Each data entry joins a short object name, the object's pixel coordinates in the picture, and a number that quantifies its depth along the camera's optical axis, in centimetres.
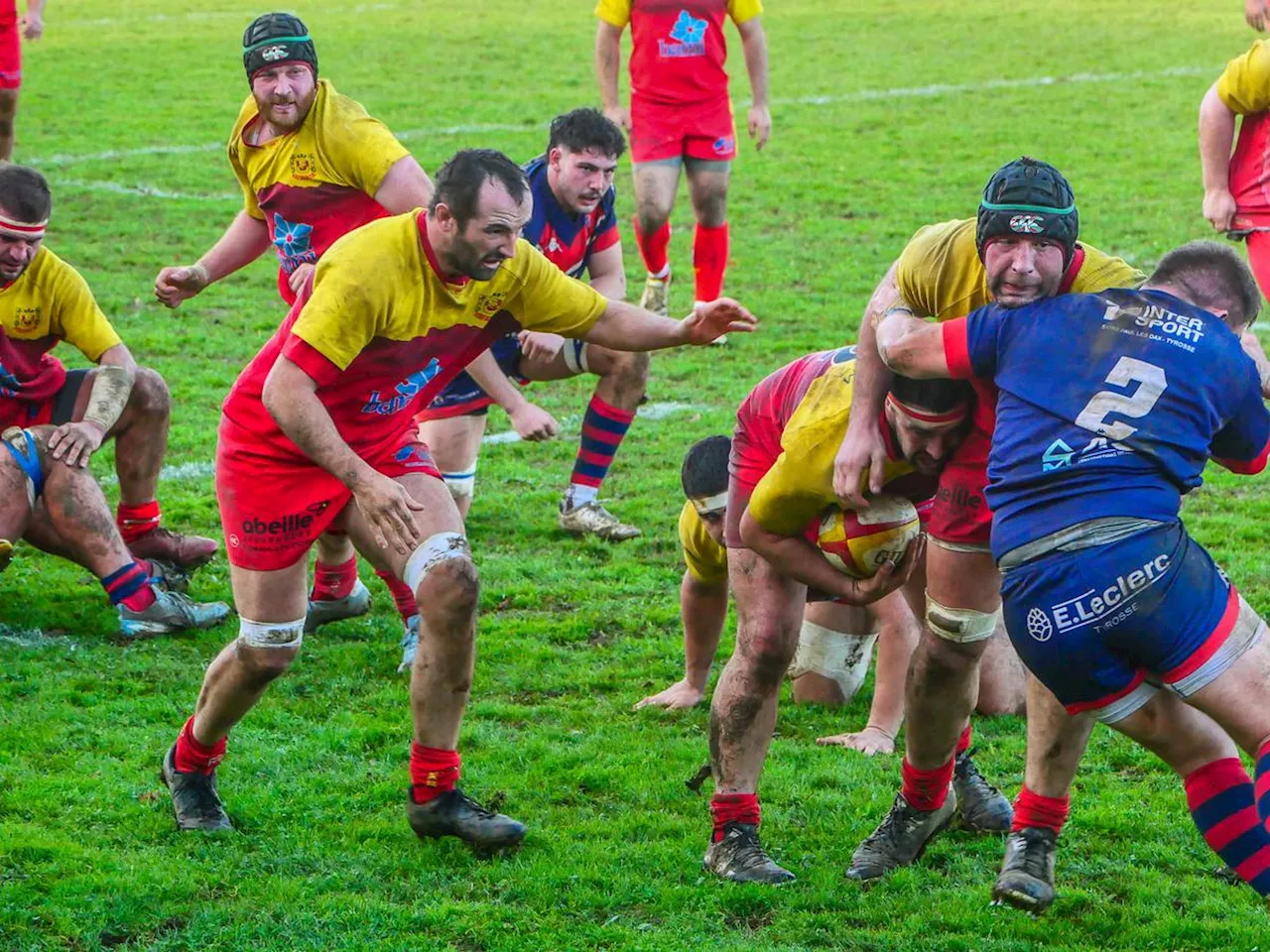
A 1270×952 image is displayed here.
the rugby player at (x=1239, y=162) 1402
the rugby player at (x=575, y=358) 1474
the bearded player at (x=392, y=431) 946
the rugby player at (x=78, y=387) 1343
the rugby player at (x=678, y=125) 2245
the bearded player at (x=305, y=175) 1329
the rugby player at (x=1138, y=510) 797
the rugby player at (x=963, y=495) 849
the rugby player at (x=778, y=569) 946
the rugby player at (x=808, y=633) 1146
